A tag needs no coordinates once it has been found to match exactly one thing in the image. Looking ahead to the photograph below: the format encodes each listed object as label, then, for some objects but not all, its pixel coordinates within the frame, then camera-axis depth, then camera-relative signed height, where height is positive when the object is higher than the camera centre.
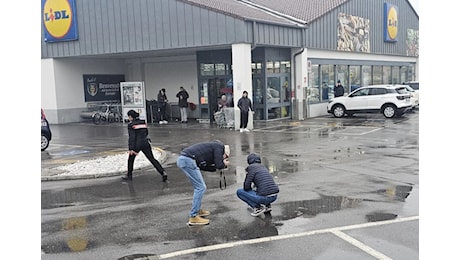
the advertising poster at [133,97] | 22.61 +0.19
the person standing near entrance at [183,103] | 22.97 -0.18
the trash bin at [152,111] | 24.09 -0.57
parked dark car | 14.55 -0.99
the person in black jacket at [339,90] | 25.45 +0.27
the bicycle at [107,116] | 24.72 -0.78
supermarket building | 19.56 +2.41
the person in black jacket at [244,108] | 18.47 -0.42
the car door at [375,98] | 22.59 -0.22
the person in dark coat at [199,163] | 6.67 -0.94
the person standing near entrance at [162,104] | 24.02 -0.21
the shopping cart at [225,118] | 19.64 -0.86
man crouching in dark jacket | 6.93 -1.41
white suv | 22.25 -0.39
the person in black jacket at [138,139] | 9.44 -0.81
